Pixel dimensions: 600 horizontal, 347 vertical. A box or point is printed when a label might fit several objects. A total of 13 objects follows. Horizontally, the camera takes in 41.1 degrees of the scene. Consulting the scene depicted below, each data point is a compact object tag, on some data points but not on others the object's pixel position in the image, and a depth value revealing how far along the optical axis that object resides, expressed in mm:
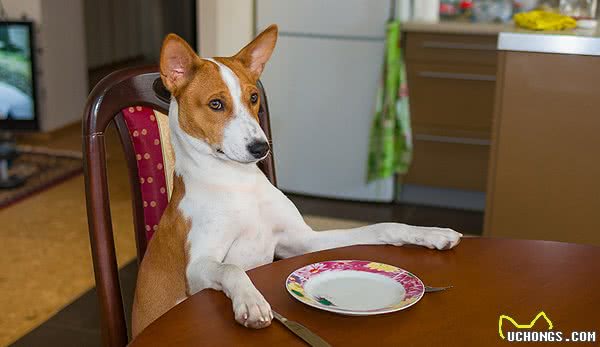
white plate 1171
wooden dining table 1083
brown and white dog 1466
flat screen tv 4887
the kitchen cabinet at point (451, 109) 4273
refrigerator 4348
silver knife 1047
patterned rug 4508
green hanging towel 4273
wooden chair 1521
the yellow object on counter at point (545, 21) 2939
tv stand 4555
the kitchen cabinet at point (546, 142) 2807
